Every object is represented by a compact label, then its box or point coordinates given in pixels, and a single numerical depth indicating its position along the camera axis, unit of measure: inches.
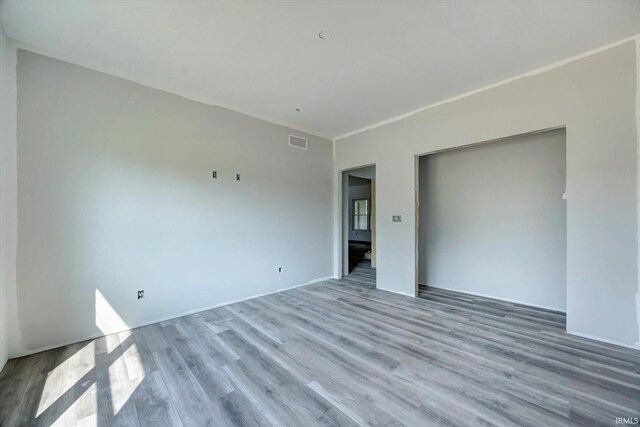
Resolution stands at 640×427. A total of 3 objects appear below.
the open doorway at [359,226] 218.8
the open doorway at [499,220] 137.5
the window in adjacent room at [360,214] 428.9
